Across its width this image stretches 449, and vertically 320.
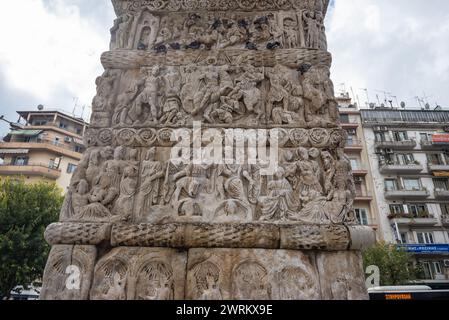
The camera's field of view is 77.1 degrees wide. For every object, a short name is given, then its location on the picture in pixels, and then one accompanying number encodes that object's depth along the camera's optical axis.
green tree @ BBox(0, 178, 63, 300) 11.89
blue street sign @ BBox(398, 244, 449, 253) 22.20
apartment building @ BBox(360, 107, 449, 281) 23.59
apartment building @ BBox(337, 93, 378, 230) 24.92
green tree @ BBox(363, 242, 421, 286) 17.06
